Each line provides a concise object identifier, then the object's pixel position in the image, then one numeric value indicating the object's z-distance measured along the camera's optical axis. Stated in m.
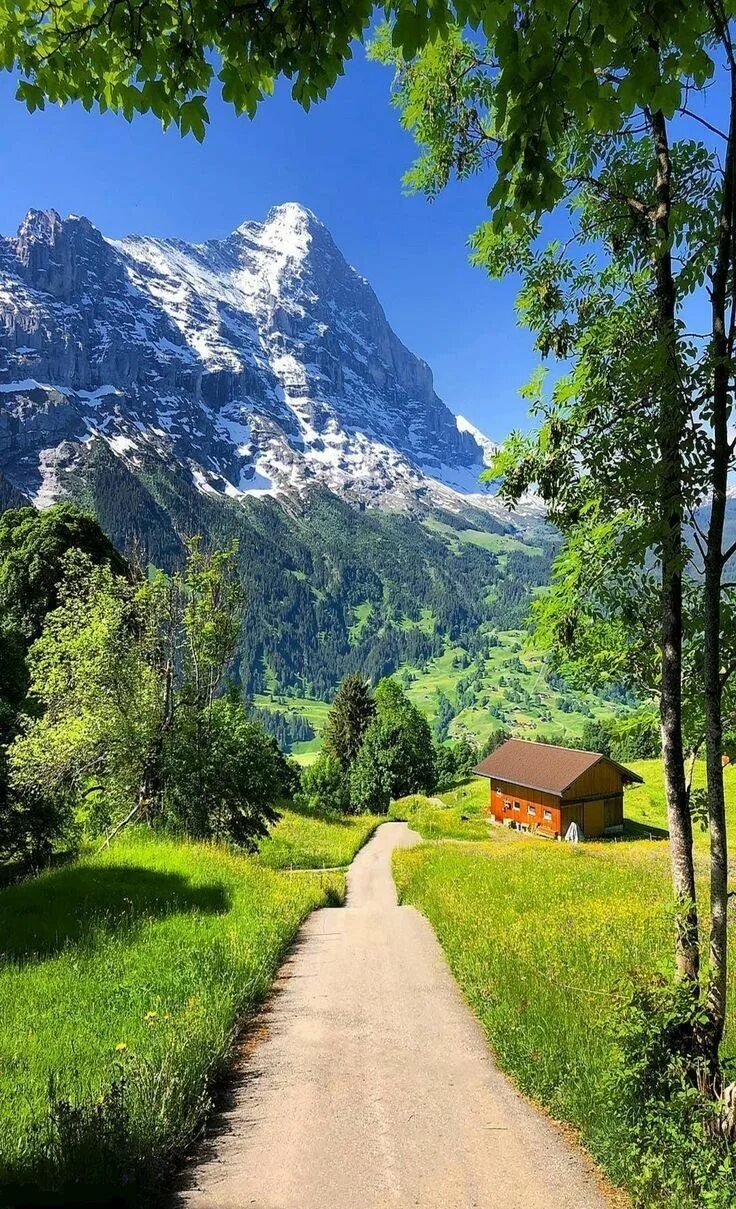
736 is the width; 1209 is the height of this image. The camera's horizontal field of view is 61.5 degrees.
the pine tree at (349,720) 89.06
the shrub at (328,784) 83.69
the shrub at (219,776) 21.31
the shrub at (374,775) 79.75
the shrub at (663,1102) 4.95
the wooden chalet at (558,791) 59.09
